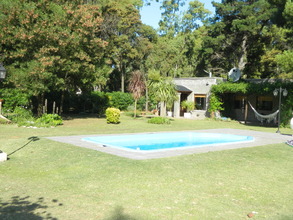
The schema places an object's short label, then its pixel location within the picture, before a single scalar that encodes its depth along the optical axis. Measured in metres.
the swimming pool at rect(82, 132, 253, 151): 13.34
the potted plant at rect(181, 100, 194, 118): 28.66
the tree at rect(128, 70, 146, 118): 24.09
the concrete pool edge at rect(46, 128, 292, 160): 9.33
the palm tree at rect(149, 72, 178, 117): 23.17
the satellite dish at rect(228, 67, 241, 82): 27.56
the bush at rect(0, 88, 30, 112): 20.09
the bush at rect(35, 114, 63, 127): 16.98
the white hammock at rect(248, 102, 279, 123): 21.30
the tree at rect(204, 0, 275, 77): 29.11
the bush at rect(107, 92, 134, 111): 30.72
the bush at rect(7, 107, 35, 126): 16.77
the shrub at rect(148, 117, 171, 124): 21.56
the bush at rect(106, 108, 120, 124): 19.91
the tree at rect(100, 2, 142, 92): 32.72
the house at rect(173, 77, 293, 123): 26.01
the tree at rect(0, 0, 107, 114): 17.53
